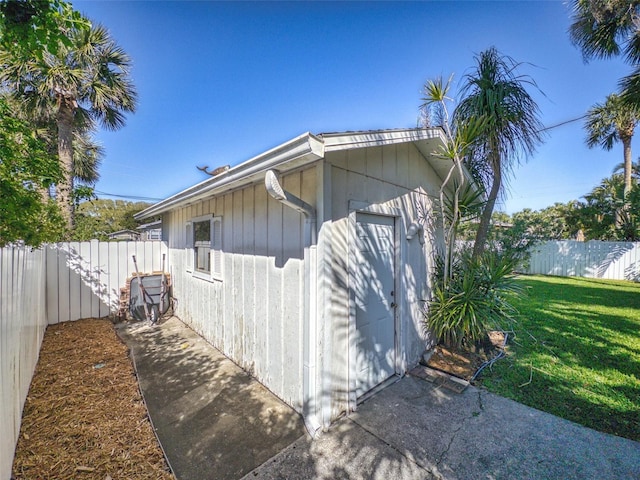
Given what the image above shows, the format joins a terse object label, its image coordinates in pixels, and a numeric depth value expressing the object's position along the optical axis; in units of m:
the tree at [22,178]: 2.40
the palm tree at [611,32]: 5.54
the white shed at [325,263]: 2.66
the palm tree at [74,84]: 6.77
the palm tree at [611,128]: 12.27
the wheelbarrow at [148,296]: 6.20
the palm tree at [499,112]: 4.65
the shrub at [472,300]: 3.98
